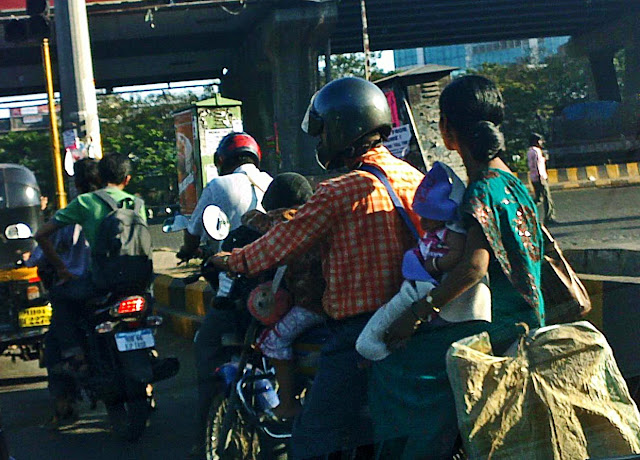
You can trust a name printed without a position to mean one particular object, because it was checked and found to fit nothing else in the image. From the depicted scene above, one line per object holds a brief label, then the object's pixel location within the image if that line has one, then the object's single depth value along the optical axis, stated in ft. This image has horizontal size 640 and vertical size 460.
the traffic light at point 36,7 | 34.40
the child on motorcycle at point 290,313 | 11.04
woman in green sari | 8.30
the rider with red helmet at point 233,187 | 14.23
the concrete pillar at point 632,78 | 70.63
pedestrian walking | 46.16
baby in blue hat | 8.50
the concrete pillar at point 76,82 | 31.65
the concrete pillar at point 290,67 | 77.36
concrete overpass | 61.11
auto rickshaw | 22.97
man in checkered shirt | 9.44
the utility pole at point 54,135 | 35.86
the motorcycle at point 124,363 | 16.61
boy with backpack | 16.67
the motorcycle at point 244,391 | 11.94
